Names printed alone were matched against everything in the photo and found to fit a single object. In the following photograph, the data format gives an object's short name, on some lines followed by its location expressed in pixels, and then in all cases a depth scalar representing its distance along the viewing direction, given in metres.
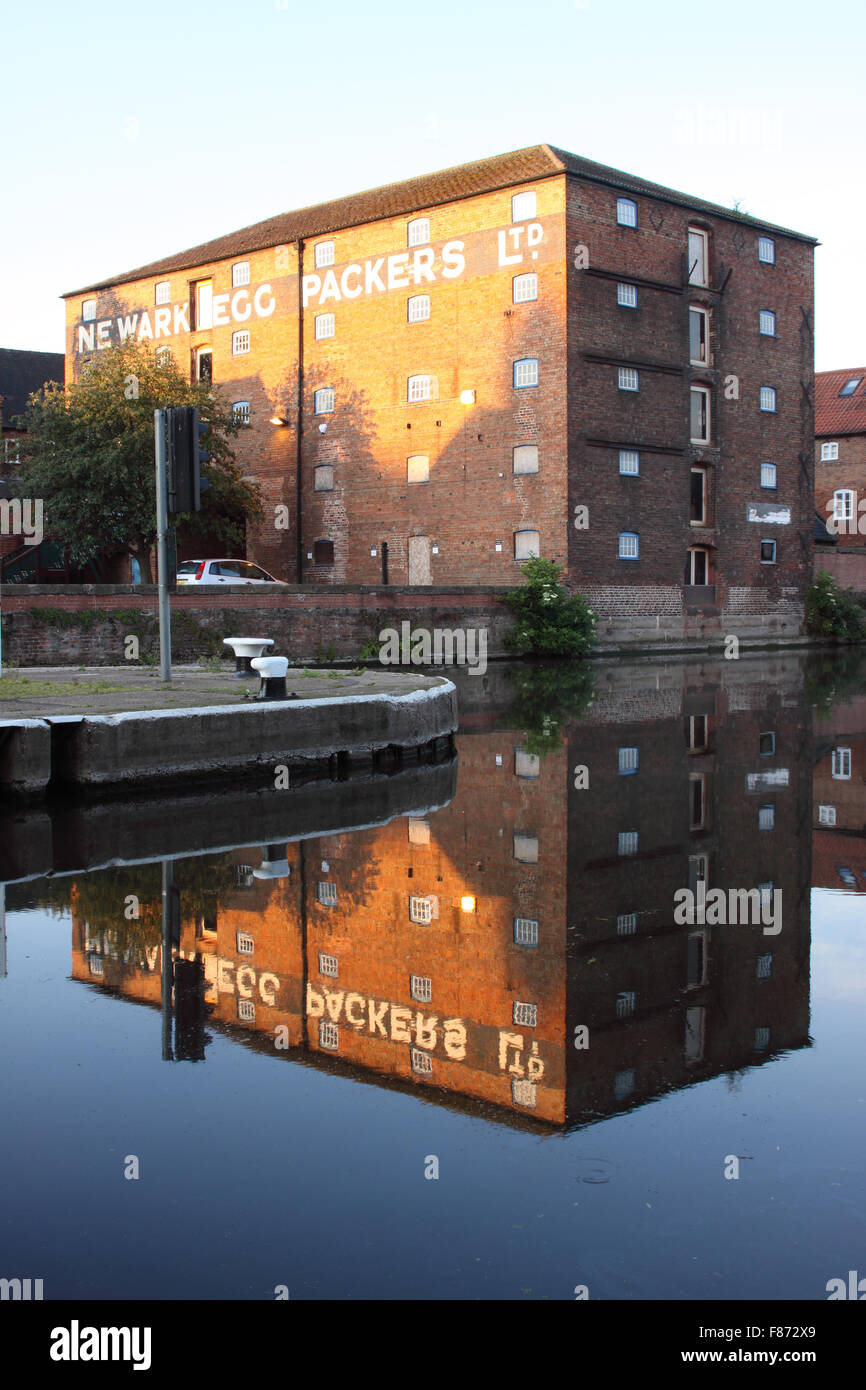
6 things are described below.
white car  36.22
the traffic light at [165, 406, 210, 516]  14.14
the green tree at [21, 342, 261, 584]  36.22
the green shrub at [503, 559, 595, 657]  34.69
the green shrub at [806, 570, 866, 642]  45.72
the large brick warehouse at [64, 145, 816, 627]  37.59
